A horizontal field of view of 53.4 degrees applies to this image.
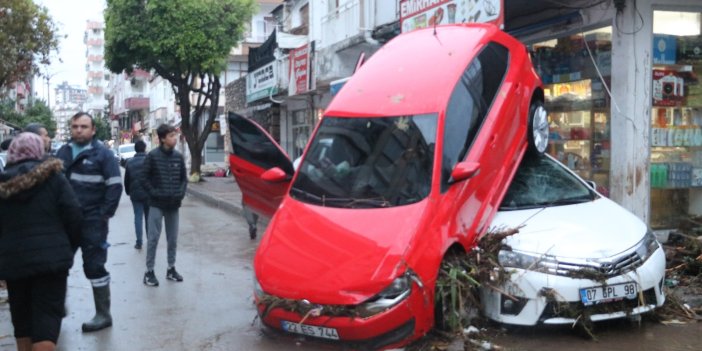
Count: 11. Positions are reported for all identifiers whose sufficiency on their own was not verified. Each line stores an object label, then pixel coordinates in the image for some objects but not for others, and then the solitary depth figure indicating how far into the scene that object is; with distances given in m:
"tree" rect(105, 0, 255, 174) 23.42
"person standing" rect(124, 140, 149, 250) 10.68
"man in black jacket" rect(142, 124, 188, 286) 7.76
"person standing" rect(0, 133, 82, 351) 4.51
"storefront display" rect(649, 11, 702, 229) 9.48
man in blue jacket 5.91
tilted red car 5.04
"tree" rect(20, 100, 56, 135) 58.05
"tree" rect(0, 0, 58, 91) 21.72
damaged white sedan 5.39
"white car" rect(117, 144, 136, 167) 40.62
